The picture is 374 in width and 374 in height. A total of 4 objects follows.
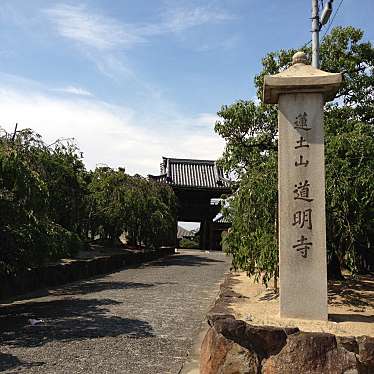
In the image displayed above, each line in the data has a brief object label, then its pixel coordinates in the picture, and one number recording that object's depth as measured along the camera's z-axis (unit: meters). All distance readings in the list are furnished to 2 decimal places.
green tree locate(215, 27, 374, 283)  8.62
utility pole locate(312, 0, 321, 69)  9.32
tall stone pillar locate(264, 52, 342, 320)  5.97
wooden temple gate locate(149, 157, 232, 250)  34.28
